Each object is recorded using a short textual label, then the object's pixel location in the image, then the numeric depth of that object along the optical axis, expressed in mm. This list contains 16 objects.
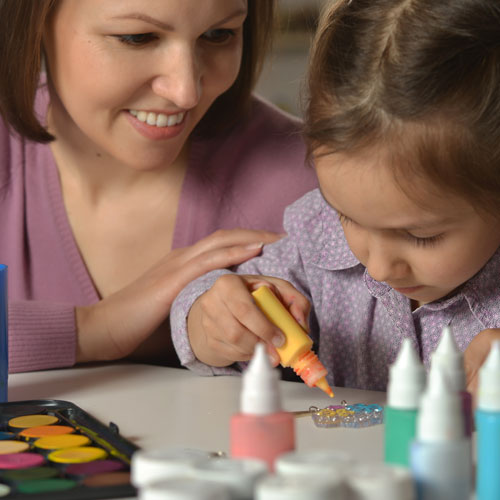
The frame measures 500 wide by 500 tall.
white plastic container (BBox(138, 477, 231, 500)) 815
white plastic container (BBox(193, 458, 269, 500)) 837
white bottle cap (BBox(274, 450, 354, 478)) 834
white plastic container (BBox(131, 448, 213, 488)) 852
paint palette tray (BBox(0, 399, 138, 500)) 935
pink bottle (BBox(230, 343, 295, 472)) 882
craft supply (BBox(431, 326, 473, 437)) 922
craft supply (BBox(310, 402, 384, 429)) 1058
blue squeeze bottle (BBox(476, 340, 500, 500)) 868
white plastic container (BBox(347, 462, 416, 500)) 830
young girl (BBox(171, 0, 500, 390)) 1052
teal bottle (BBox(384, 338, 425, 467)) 894
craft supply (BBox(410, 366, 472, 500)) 854
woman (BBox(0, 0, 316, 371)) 1281
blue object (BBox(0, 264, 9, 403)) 1122
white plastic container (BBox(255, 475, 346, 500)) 810
